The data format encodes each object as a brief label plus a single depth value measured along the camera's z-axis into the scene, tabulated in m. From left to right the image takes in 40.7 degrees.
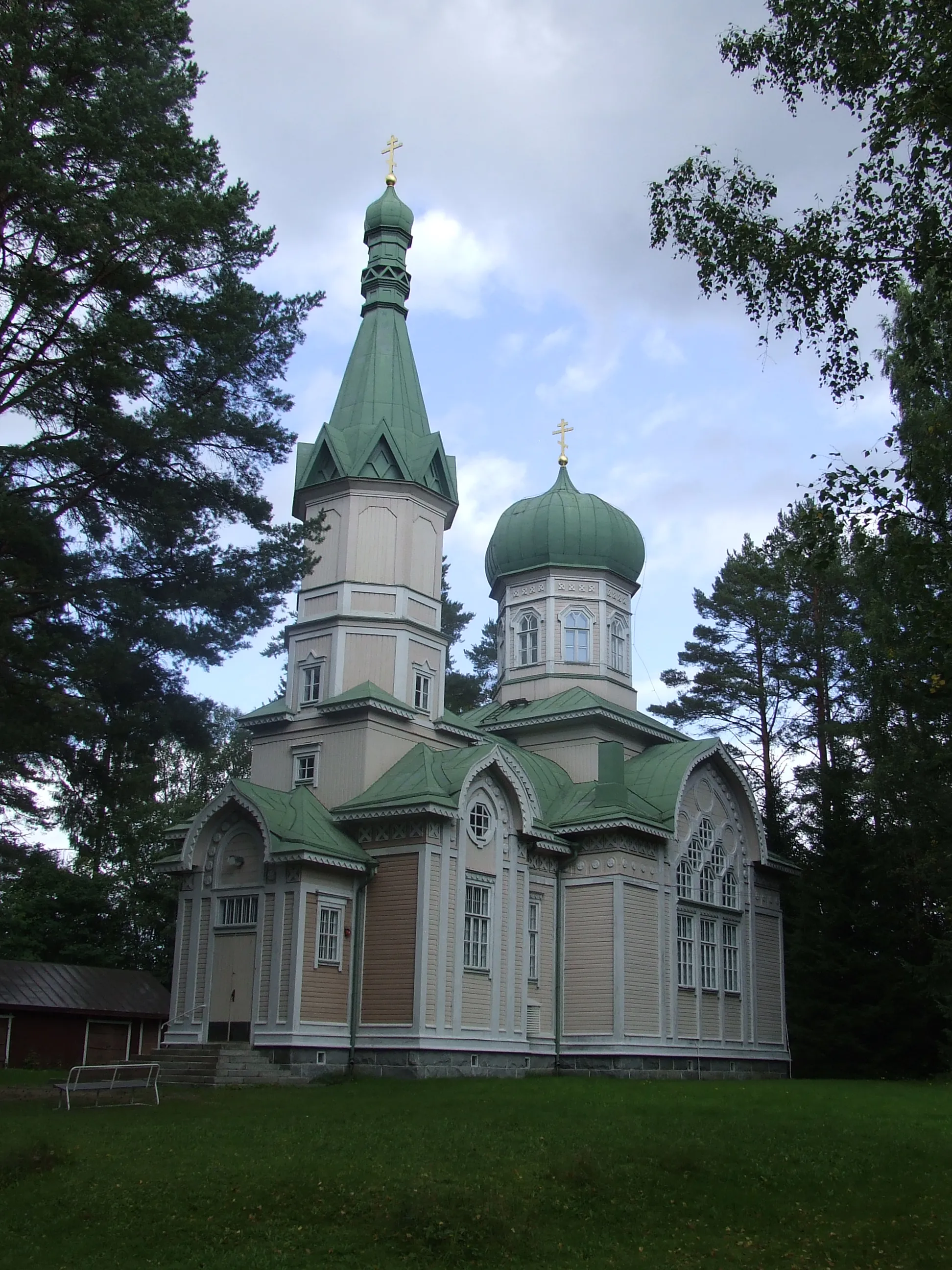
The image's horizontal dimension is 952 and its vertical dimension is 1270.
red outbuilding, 25.41
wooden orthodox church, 22.02
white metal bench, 15.39
